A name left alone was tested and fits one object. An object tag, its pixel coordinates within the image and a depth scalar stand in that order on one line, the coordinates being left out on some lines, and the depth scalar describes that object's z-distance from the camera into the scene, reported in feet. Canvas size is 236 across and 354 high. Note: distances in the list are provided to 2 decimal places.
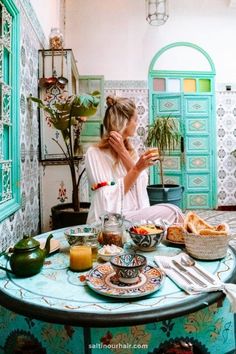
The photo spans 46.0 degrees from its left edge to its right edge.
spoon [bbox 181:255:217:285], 2.88
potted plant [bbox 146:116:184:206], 12.07
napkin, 2.67
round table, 2.38
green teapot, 3.05
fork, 2.88
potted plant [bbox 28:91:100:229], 7.88
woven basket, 3.40
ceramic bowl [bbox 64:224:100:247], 3.83
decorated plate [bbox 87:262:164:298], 2.66
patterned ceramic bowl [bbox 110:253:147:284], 2.83
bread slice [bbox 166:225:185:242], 4.07
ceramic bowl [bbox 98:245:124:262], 3.53
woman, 5.46
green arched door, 16.88
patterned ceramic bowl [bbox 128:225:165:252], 3.77
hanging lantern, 15.39
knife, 2.82
